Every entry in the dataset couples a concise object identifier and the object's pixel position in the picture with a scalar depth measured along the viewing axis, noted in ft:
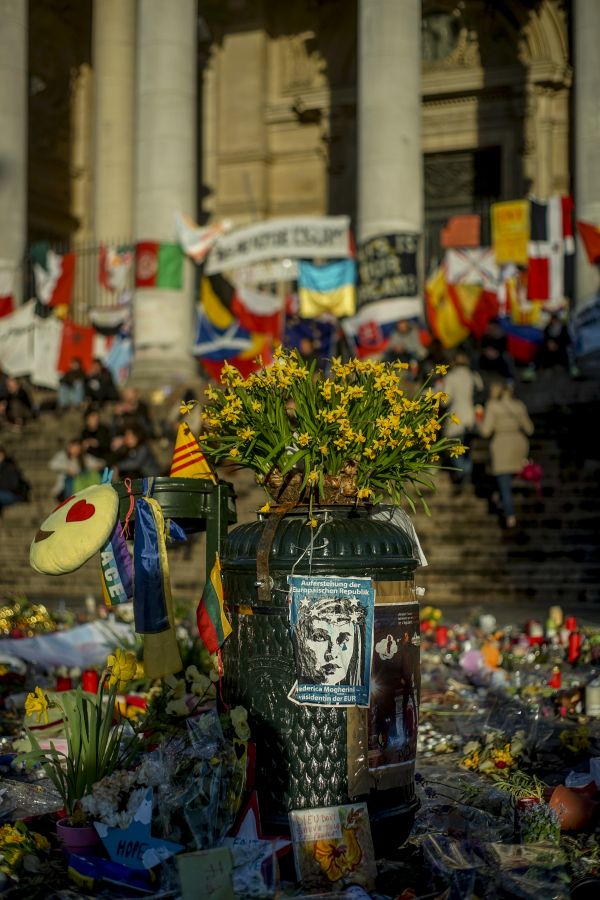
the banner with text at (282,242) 77.56
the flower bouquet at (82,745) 20.33
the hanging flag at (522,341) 75.77
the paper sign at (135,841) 18.57
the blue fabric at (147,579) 21.42
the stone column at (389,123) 76.59
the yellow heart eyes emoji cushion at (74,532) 20.61
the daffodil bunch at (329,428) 21.04
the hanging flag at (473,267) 78.84
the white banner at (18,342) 85.92
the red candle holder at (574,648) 35.53
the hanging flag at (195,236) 80.07
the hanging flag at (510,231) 77.56
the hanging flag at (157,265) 80.43
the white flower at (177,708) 21.99
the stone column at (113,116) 98.02
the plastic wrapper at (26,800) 22.45
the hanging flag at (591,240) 74.95
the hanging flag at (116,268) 88.33
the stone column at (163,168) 80.79
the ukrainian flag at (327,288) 78.43
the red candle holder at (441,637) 38.11
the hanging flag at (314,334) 77.82
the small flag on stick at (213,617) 20.84
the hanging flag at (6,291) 87.25
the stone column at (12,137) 87.30
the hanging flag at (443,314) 77.97
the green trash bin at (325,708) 19.56
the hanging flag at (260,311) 83.20
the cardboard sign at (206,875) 17.10
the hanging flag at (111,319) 87.56
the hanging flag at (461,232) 80.59
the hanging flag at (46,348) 85.71
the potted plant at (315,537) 19.62
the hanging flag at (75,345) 86.38
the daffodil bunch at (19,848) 18.86
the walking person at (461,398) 59.11
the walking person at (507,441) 55.21
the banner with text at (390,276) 73.97
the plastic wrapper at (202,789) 18.89
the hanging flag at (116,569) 22.47
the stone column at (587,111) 77.77
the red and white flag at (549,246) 77.05
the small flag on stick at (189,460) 23.32
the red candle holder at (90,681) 30.02
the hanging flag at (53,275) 87.97
